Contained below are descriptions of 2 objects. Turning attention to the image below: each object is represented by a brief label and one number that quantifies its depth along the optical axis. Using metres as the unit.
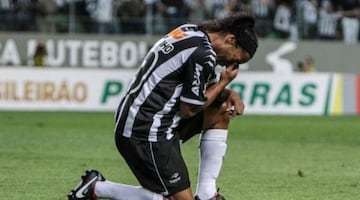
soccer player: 16.14
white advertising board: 54.87
